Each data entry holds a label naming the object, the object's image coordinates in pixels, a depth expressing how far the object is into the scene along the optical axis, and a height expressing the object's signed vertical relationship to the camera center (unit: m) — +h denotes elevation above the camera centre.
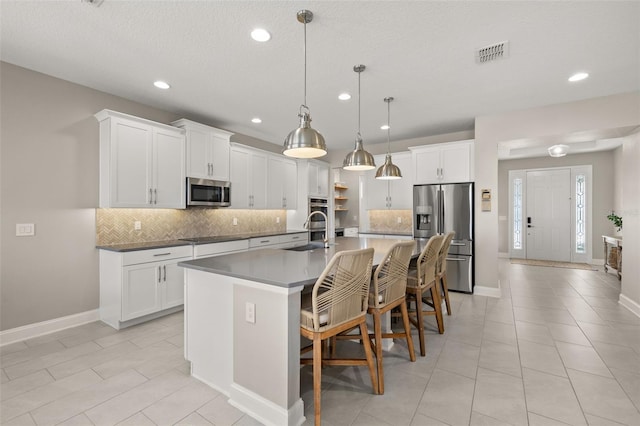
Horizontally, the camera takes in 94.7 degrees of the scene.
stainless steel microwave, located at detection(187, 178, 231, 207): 4.18 +0.29
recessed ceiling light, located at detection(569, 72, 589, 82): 3.13 +1.46
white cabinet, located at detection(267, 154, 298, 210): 5.62 +0.59
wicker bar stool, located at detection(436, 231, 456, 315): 3.30 -0.51
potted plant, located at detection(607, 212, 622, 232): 5.66 -0.16
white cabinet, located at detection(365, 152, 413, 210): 5.62 +0.45
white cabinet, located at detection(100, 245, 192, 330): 3.24 -0.84
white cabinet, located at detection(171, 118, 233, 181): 4.19 +0.93
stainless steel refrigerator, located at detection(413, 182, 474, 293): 4.69 -0.17
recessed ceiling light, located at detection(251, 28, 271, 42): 2.39 +1.47
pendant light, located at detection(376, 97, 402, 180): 3.66 +0.51
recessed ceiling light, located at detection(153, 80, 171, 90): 3.32 +1.47
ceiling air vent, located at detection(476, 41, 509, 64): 2.58 +1.45
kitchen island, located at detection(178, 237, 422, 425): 1.72 -0.76
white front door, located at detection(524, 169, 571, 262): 7.28 -0.09
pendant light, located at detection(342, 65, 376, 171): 3.23 +0.58
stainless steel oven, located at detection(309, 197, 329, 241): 6.20 -0.19
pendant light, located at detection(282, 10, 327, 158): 2.23 +0.59
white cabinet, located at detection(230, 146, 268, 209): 4.94 +0.60
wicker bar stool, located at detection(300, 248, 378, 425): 1.75 -0.57
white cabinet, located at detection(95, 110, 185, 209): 3.41 +0.62
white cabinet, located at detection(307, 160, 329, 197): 6.36 +0.75
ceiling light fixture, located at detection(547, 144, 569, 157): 5.63 +1.19
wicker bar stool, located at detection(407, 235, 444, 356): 2.72 -0.68
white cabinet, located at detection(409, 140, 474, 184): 4.80 +0.84
